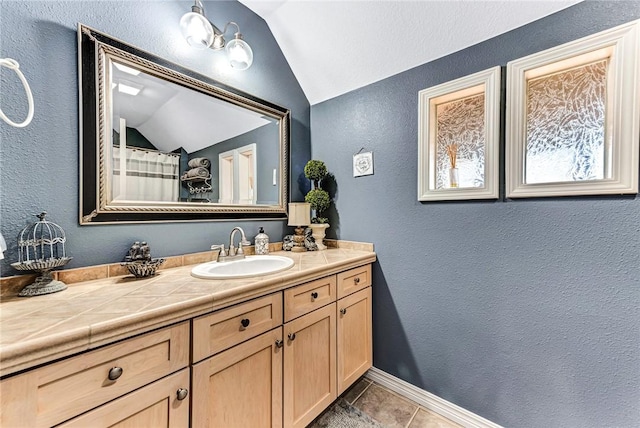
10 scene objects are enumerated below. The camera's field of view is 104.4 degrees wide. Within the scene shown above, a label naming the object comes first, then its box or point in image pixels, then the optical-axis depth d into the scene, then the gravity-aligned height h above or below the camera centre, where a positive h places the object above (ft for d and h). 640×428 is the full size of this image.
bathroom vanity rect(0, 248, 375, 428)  2.04 -1.52
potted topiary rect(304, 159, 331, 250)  6.32 +0.33
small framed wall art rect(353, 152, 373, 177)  5.97 +1.19
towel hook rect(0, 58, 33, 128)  2.77 +1.42
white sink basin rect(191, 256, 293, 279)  4.20 -1.00
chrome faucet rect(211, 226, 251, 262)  4.83 -0.77
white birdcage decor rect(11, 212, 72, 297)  3.02 -0.54
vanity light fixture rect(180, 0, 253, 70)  4.32 +3.27
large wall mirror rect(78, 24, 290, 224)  3.74 +1.31
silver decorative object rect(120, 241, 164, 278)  3.71 -0.75
